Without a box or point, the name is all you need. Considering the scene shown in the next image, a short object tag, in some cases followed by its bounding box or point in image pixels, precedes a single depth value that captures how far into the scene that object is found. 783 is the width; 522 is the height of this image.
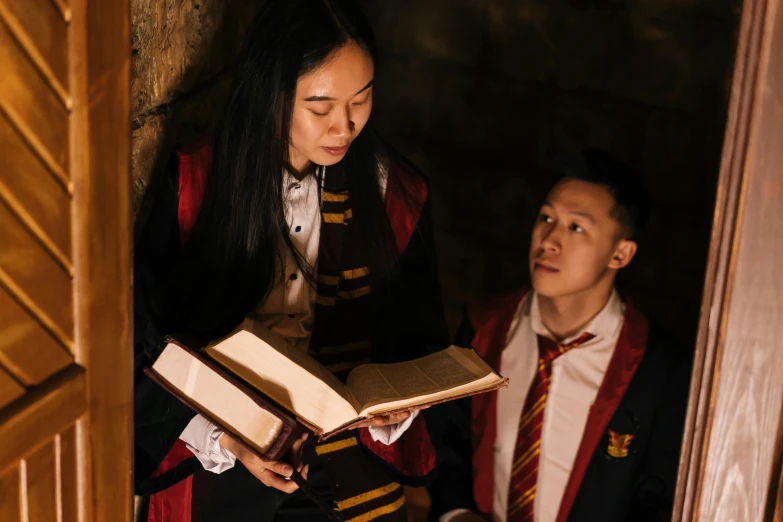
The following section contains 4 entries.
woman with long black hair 1.51
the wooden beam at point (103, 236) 1.14
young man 1.80
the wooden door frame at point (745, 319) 1.30
